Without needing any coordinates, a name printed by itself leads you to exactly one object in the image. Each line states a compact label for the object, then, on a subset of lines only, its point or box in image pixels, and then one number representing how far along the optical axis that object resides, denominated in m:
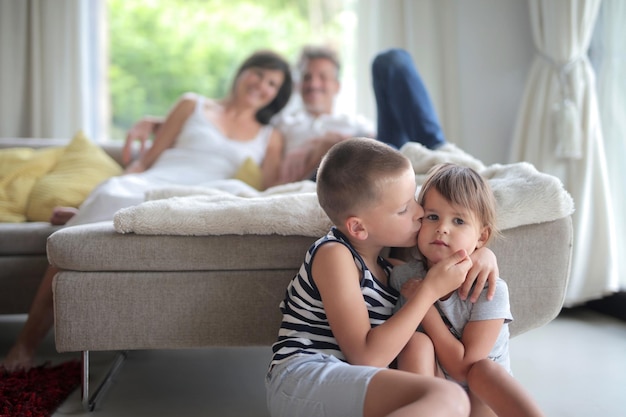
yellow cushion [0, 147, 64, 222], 2.55
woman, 2.75
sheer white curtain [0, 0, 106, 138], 3.70
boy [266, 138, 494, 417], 1.18
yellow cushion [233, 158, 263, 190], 2.69
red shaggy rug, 1.58
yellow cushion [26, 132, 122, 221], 2.53
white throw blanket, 1.57
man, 2.39
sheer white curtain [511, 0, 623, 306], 2.62
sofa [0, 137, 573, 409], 1.58
